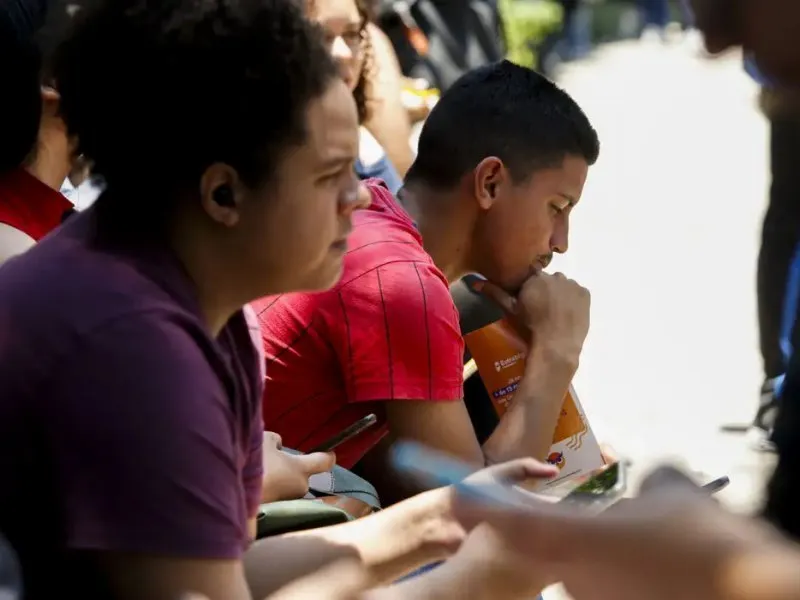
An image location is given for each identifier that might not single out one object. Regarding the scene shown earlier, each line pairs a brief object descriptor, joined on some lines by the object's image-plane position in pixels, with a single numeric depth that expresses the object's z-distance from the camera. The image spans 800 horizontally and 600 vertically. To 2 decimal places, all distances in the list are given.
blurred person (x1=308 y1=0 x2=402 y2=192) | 5.75
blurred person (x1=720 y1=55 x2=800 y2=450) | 6.20
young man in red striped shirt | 5.08
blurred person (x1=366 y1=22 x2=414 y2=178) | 6.16
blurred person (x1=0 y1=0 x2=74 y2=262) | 5.02
